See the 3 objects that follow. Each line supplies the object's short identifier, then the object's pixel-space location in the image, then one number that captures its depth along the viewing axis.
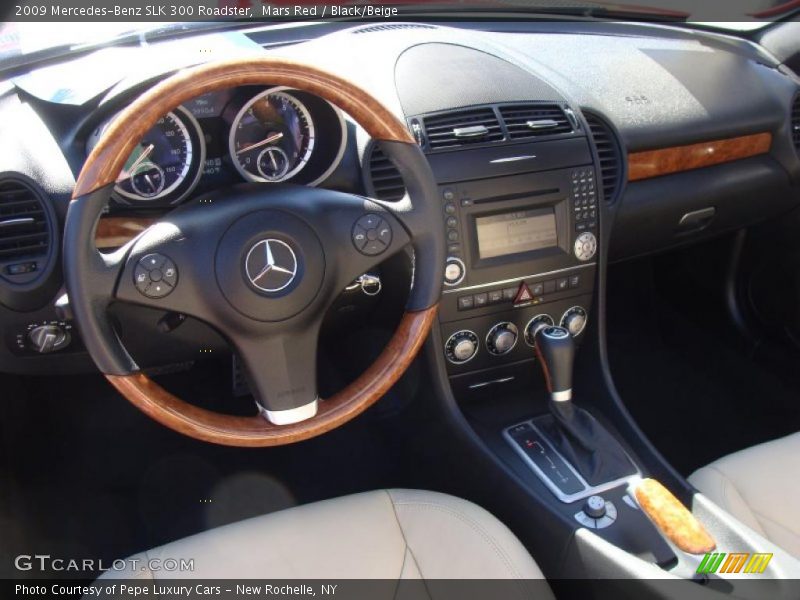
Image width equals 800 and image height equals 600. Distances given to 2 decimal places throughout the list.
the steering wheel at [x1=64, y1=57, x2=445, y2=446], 1.26
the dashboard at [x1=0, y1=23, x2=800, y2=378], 1.52
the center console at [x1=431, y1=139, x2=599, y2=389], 1.83
